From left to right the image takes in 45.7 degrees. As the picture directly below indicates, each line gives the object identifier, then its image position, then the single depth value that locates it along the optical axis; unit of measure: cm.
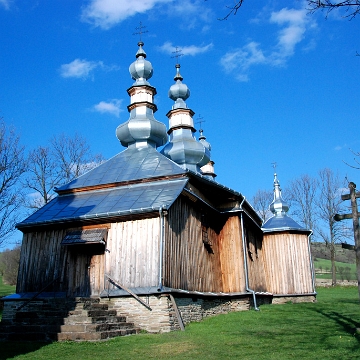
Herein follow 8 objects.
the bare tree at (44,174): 2650
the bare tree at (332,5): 545
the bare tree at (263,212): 4182
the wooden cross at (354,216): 980
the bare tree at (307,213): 3603
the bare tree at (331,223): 3419
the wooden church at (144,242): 1277
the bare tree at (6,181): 2123
